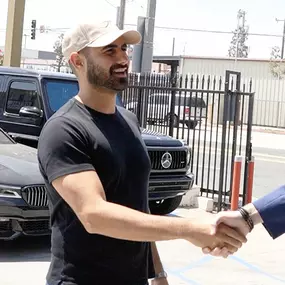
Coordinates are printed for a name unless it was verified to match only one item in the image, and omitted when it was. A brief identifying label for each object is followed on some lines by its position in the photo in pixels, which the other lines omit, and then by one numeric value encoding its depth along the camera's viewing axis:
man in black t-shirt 2.06
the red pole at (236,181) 8.45
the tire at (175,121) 10.41
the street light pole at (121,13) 24.99
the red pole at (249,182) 9.27
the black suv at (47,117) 8.16
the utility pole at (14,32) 13.34
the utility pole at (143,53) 13.26
